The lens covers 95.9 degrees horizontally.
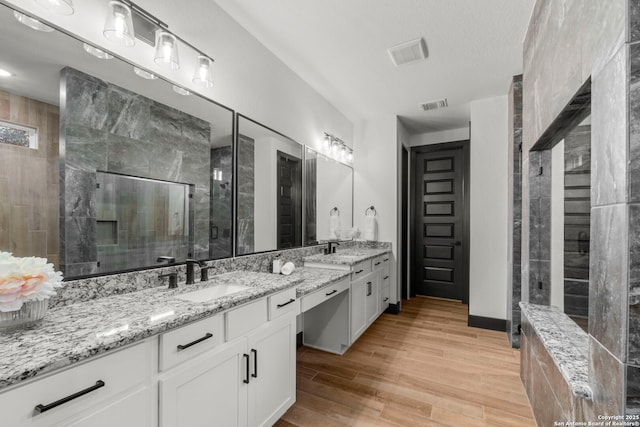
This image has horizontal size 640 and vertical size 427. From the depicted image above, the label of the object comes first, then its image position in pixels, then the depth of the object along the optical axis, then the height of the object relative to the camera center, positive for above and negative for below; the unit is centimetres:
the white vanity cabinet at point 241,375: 116 -77
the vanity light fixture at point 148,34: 141 +96
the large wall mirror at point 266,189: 224 +21
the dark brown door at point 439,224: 452 -16
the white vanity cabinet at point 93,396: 76 -54
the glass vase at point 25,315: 91 -34
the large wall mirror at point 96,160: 116 +26
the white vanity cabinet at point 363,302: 286 -96
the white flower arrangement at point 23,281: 89 -22
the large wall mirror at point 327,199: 318 +18
